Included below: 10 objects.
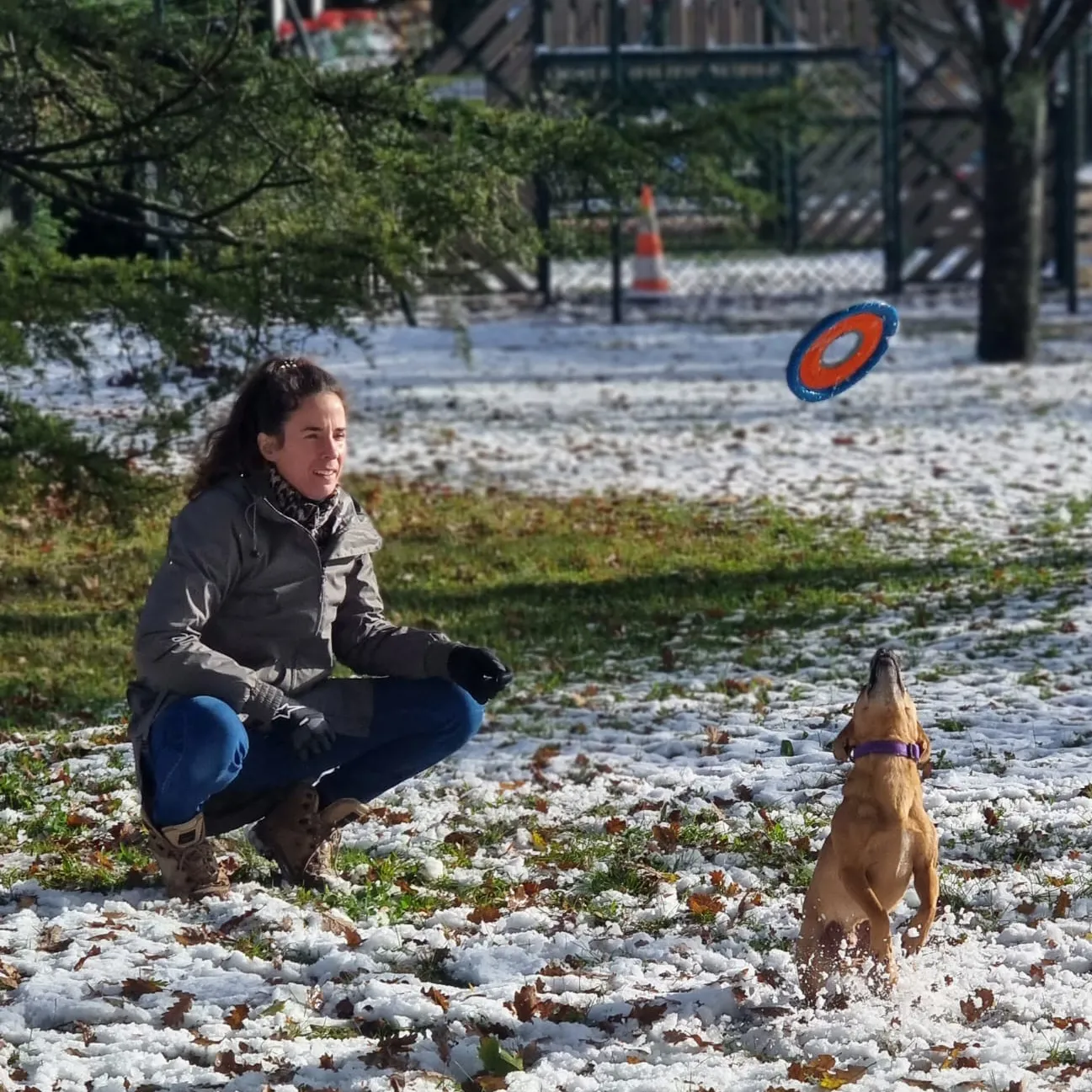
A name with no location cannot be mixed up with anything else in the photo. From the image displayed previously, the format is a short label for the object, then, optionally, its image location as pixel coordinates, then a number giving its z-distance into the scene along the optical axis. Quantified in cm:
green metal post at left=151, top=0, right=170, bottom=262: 1512
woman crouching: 923
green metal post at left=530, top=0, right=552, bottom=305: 3928
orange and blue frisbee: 1084
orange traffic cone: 4209
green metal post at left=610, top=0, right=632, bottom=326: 3594
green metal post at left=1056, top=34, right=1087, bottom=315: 3825
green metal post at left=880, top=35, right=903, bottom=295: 3862
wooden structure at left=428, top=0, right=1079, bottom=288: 3966
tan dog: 814
